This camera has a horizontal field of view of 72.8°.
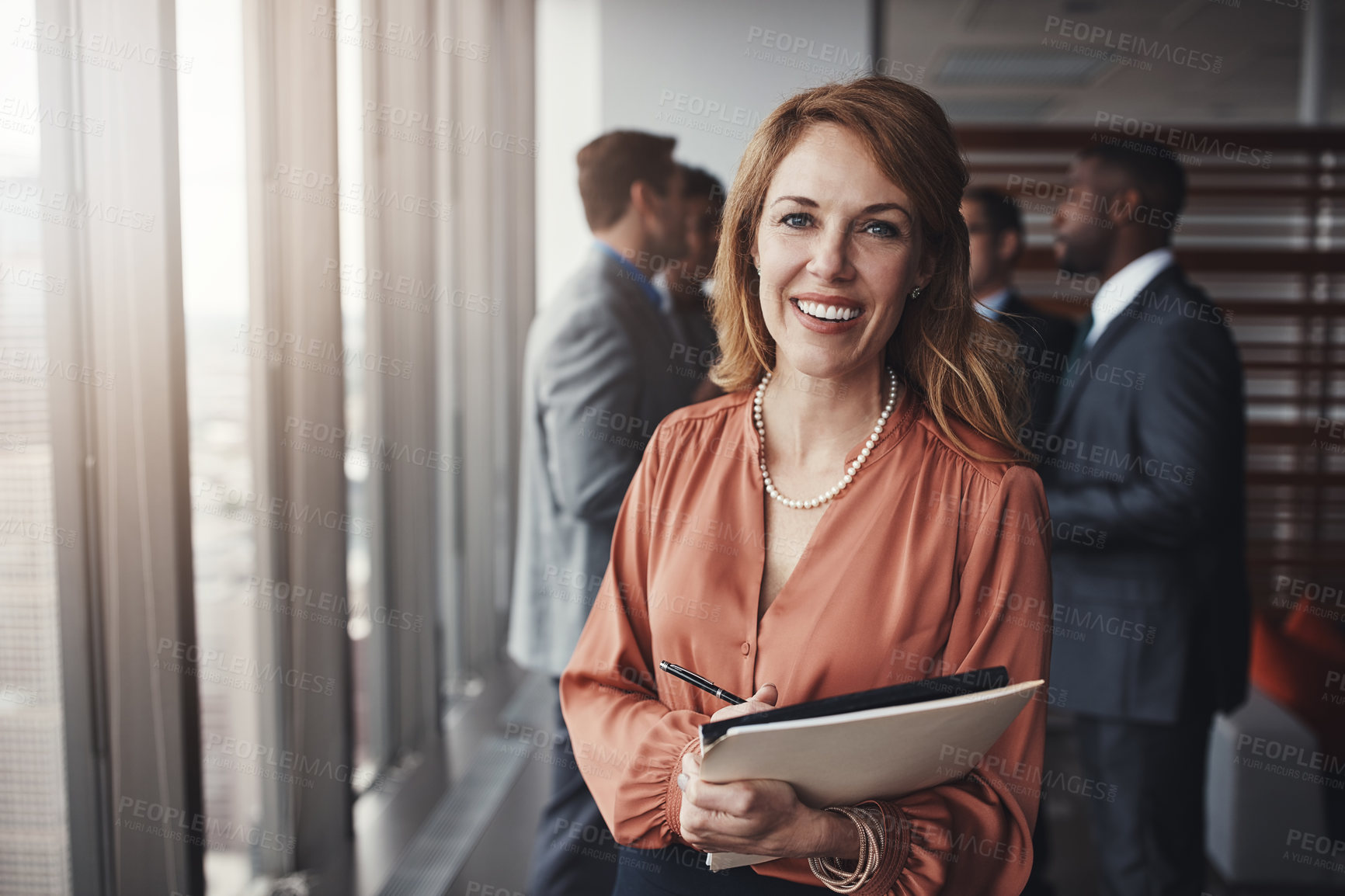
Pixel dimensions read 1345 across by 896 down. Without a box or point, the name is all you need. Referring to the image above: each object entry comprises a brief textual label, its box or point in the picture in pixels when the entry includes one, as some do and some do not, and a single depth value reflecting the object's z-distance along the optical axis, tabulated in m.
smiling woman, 1.15
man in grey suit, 2.19
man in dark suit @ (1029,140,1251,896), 2.26
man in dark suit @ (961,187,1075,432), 3.18
